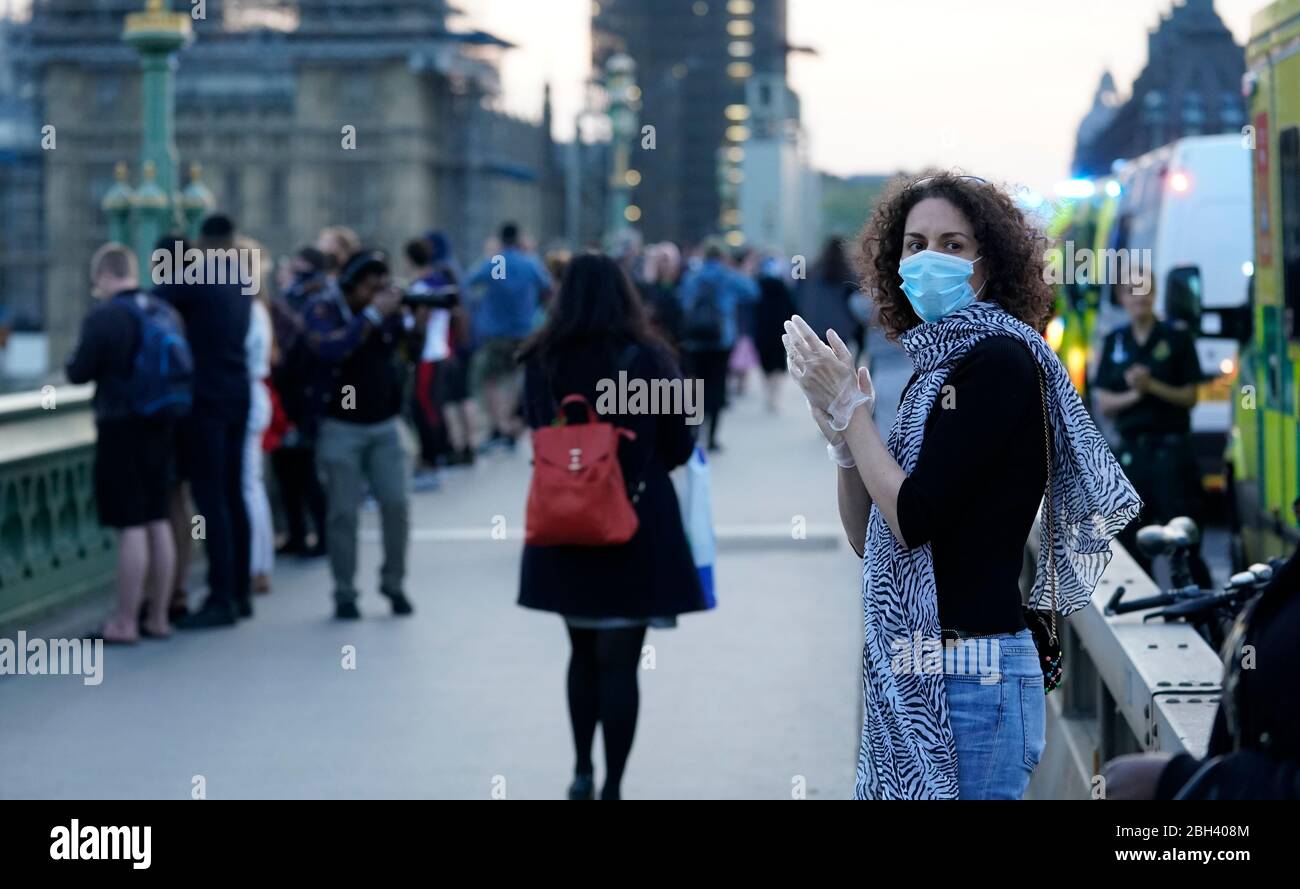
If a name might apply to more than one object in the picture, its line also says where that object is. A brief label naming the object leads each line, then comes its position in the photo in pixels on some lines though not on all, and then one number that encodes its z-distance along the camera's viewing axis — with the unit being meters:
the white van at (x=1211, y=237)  22.74
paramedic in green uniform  15.24
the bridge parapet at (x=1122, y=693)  6.68
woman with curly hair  5.48
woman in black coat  10.73
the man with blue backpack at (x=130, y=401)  15.62
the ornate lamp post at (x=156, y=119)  23.25
